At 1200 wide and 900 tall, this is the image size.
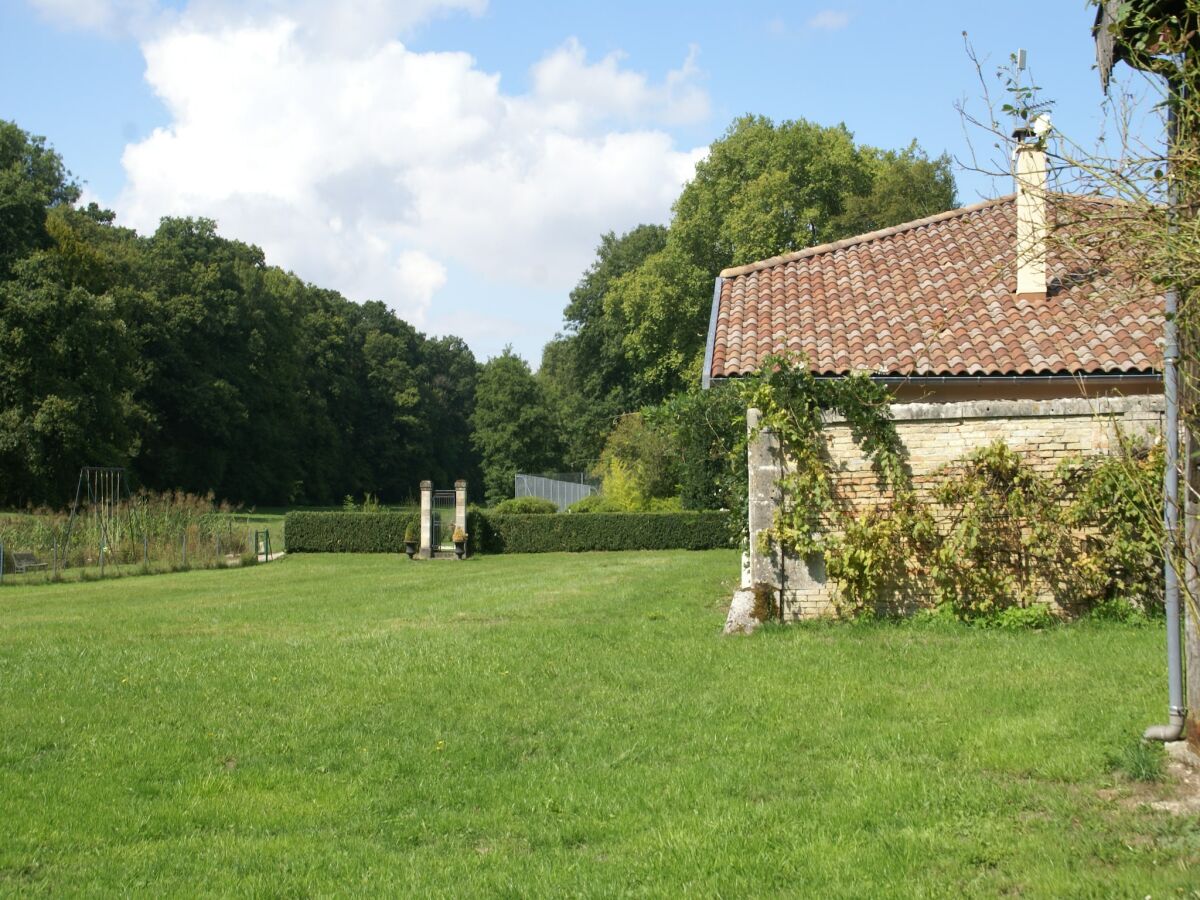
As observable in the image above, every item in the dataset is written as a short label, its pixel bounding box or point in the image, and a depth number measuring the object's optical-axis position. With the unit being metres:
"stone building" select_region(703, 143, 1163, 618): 10.93
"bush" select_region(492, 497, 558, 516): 36.78
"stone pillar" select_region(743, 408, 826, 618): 11.51
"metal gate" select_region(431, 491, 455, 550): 33.50
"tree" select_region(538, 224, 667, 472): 59.97
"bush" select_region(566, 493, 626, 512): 37.28
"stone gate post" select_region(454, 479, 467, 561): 32.98
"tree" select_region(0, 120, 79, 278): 42.16
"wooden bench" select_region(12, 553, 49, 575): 25.67
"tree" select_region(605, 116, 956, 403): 41.53
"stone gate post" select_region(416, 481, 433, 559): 32.56
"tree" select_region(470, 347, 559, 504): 70.69
